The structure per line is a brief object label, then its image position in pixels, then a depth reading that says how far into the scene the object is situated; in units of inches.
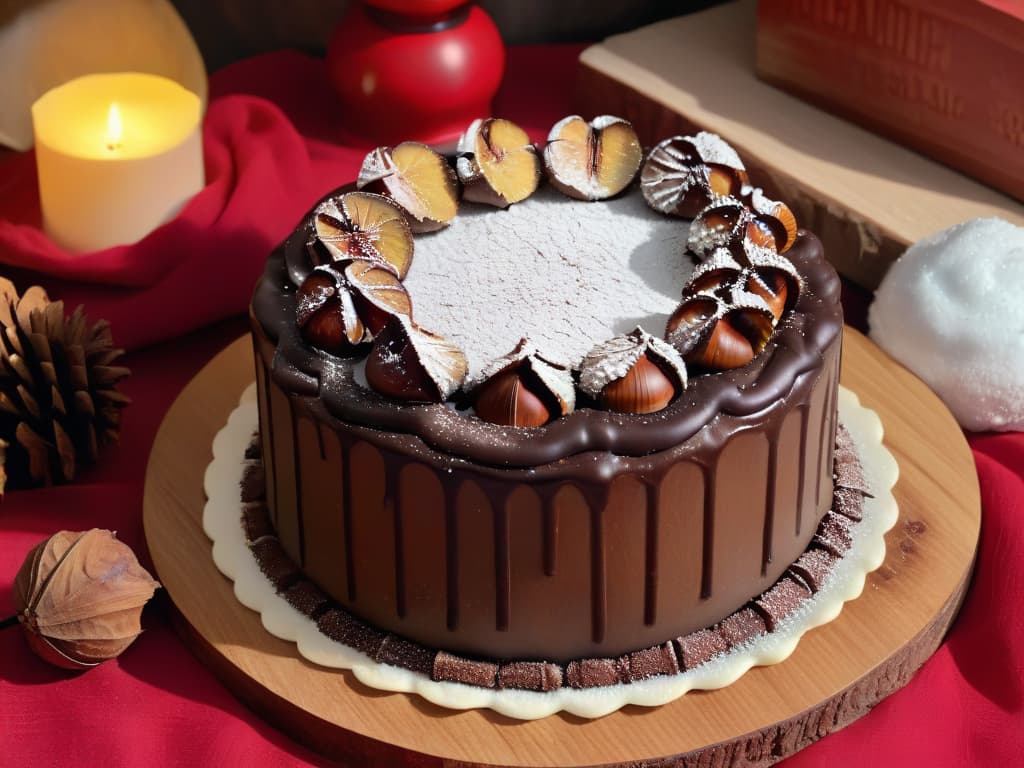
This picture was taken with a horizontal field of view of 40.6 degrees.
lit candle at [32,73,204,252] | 63.6
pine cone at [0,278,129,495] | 53.4
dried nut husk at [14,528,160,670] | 45.9
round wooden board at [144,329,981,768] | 43.4
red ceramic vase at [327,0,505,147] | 70.0
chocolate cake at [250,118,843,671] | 42.6
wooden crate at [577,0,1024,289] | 63.7
